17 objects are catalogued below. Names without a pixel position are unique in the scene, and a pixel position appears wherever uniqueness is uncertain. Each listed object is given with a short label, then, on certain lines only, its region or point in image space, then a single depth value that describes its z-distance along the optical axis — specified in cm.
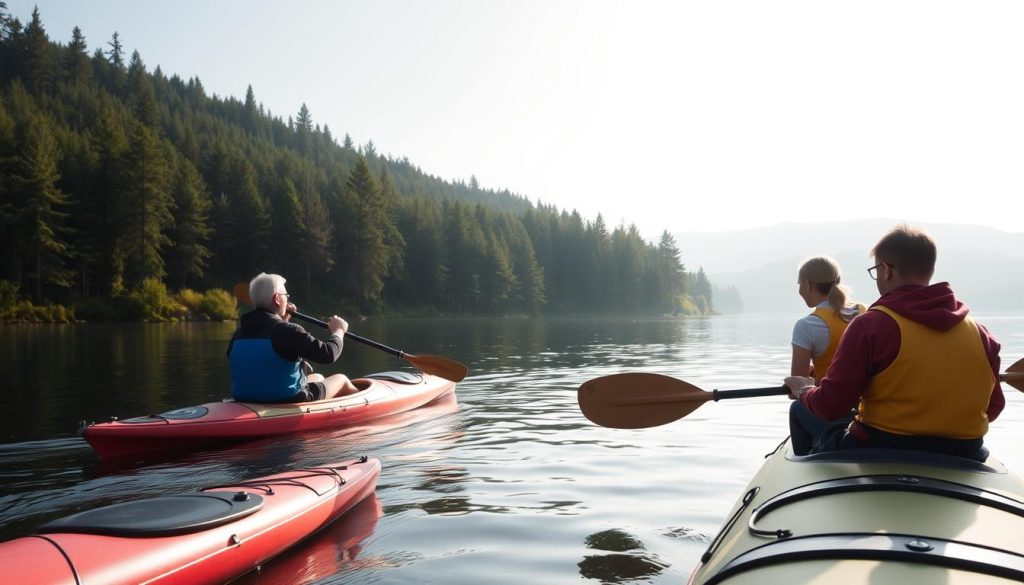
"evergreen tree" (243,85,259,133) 13325
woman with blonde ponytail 502
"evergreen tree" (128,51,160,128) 6925
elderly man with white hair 810
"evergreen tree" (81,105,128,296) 4409
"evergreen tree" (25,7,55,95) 9006
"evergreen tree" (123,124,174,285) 4388
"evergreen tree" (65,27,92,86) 9900
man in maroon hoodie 319
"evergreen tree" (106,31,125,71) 12875
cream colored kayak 225
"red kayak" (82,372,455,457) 745
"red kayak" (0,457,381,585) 342
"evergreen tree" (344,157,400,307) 6134
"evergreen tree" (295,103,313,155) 13150
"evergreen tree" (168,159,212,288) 4991
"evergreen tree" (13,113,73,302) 4062
